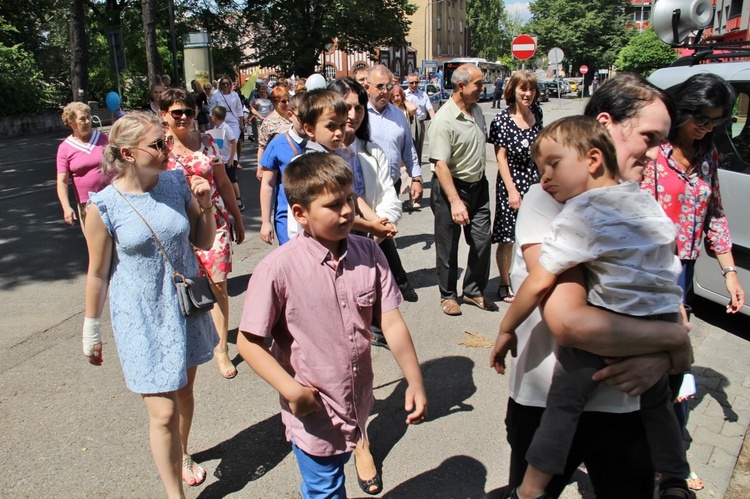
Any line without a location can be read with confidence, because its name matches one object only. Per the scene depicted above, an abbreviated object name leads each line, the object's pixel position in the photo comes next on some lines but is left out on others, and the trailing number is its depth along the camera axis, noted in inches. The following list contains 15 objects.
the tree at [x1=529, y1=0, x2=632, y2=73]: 2417.6
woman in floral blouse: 103.8
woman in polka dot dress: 198.7
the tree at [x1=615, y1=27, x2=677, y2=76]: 1341.0
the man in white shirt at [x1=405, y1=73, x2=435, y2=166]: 474.9
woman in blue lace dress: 102.9
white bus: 1788.4
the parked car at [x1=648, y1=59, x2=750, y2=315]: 173.6
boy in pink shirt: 81.9
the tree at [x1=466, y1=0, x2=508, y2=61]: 3745.1
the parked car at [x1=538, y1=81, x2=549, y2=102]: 1547.5
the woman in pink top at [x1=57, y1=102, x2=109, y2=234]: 217.5
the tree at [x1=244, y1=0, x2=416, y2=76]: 1622.8
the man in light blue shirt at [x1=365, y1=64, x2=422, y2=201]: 227.9
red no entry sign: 719.8
